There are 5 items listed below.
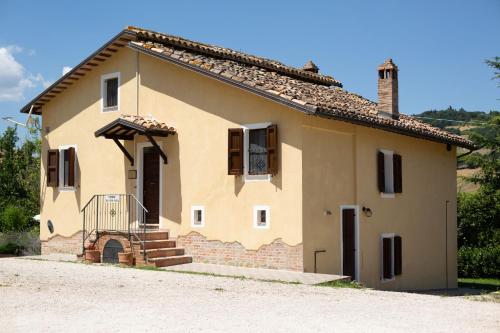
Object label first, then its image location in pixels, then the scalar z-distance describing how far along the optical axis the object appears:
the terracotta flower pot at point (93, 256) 15.94
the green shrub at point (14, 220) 24.48
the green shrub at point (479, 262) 26.17
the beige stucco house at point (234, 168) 14.45
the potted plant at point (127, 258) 15.15
